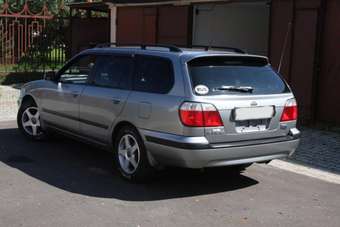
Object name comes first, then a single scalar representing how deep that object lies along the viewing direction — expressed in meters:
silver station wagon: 5.88
